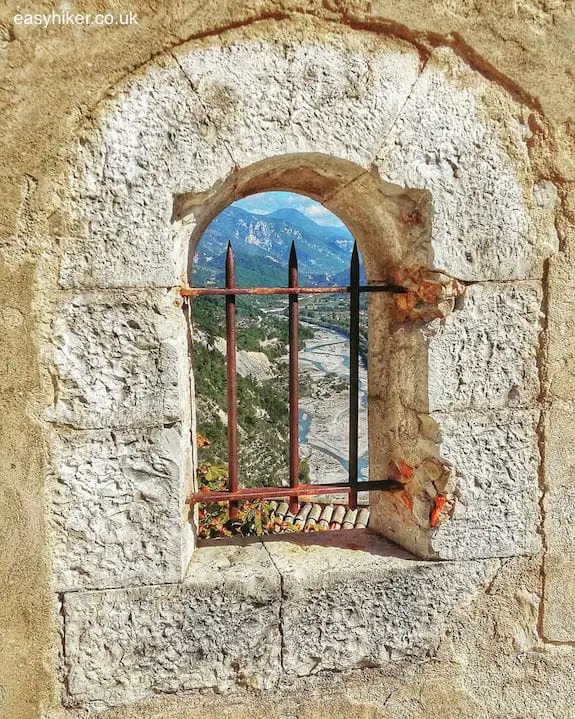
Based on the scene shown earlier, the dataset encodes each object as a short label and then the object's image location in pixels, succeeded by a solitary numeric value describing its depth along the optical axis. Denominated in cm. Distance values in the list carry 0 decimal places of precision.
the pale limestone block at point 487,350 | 205
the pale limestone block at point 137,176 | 182
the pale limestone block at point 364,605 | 203
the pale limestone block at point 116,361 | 185
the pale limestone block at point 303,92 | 186
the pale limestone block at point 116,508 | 189
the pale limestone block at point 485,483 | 208
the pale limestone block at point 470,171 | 196
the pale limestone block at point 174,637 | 192
